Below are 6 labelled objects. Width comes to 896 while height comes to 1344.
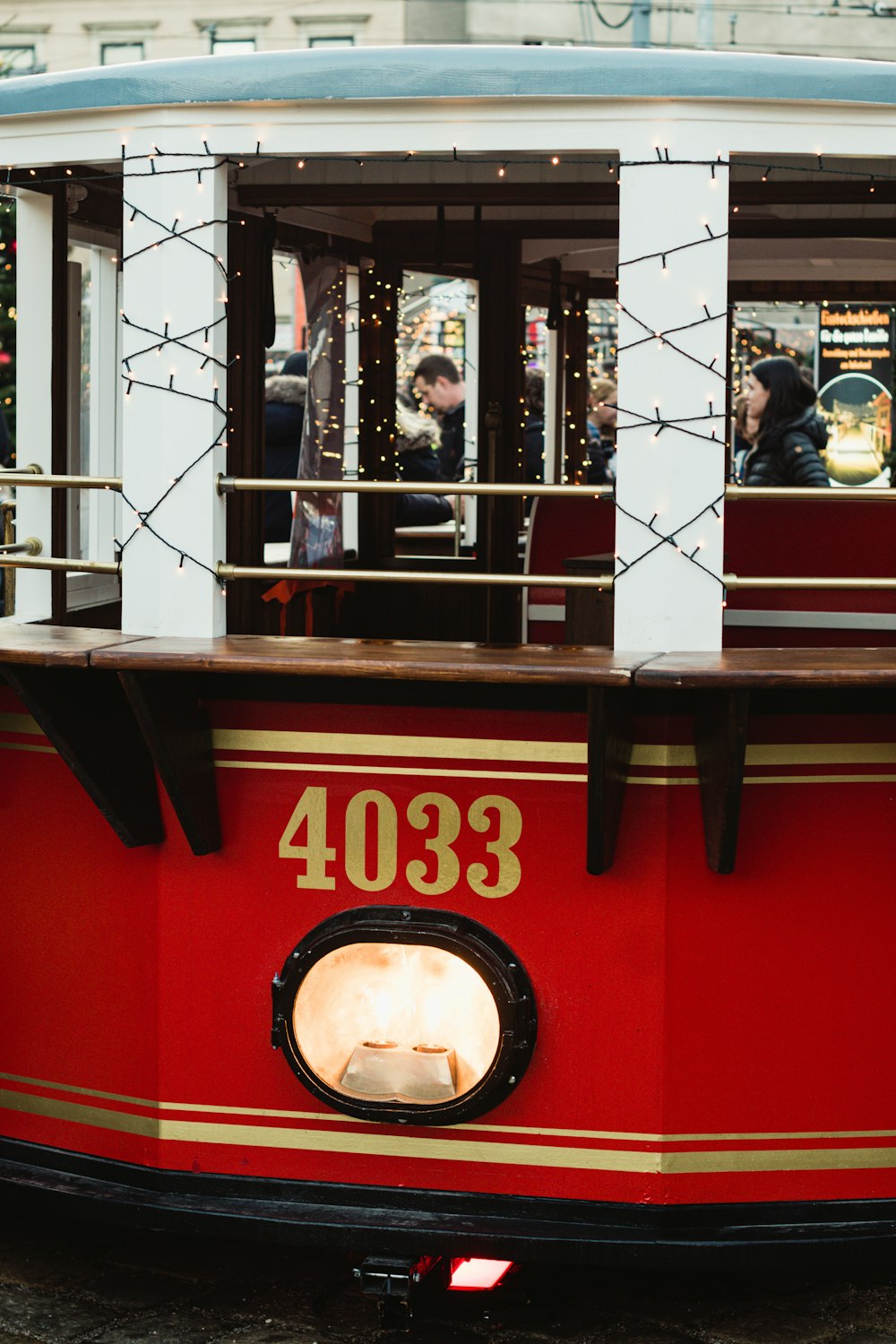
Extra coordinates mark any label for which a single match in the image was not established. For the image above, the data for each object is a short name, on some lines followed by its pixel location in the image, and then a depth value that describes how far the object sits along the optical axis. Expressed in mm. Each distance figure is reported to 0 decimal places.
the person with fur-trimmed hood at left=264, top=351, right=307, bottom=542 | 7016
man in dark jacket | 7398
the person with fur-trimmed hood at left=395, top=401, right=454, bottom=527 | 7492
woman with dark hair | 7398
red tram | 3947
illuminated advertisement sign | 14523
